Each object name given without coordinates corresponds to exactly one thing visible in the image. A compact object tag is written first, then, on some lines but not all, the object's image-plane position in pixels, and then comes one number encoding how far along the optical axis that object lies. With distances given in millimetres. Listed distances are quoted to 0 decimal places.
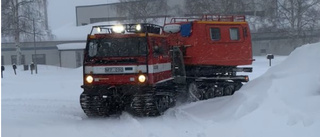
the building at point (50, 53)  50219
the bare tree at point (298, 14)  42125
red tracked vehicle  11711
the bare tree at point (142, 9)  41781
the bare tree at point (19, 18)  39281
